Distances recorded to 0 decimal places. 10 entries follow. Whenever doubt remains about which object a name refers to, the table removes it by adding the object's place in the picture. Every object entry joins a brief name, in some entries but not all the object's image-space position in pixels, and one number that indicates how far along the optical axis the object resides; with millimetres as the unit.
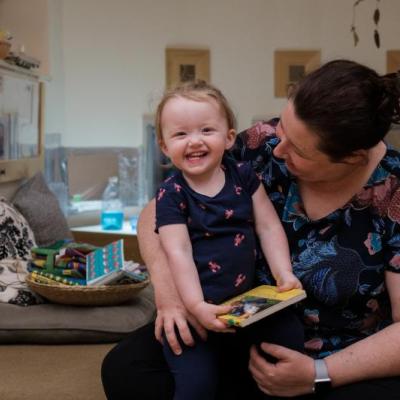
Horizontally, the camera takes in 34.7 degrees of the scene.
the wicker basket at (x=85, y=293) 1819
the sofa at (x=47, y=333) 1555
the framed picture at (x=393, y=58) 3539
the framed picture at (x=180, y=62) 3553
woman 1229
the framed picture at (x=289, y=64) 3600
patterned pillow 2135
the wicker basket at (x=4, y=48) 2621
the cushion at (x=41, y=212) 2434
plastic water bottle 3311
